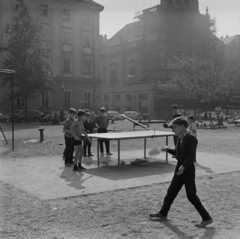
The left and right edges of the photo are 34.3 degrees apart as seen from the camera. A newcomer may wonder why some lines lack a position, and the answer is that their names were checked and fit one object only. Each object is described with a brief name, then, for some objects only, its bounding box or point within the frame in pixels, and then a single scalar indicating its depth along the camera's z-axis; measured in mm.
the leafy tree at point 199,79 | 51938
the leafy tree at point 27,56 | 40656
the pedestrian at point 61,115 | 42341
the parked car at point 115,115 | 53225
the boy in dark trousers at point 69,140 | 11812
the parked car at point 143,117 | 49688
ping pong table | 11427
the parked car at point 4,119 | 40400
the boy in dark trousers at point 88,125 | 14273
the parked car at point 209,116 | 56425
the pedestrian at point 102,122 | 14406
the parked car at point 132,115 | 54666
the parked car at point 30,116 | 42812
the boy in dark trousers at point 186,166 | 6000
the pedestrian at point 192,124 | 12906
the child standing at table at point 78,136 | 10875
